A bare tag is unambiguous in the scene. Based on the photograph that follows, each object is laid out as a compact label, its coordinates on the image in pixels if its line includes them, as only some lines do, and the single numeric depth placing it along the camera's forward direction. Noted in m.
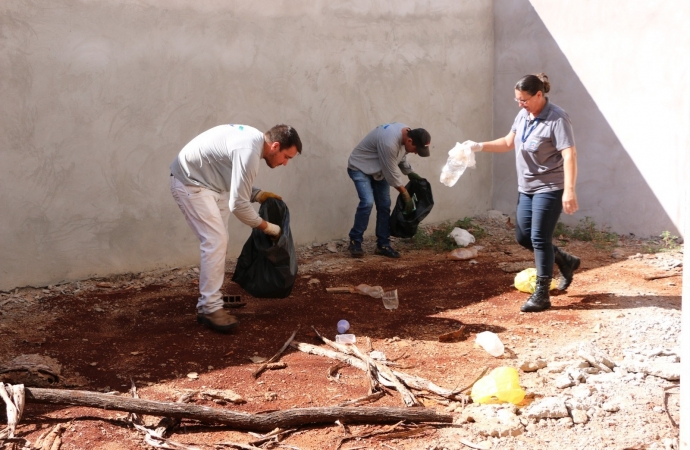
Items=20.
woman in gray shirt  5.54
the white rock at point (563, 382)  4.40
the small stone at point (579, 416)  3.89
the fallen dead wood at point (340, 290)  6.96
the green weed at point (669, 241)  8.59
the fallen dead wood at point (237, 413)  3.91
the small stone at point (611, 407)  4.01
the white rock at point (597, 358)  4.66
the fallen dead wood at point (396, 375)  4.36
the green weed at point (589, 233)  9.17
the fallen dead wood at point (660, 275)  7.30
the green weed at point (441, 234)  8.99
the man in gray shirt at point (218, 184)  5.20
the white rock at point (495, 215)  10.56
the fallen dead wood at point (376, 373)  4.31
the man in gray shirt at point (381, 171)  7.96
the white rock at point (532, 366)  4.76
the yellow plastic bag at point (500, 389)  4.19
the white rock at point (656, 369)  4.42
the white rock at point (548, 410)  3.94
